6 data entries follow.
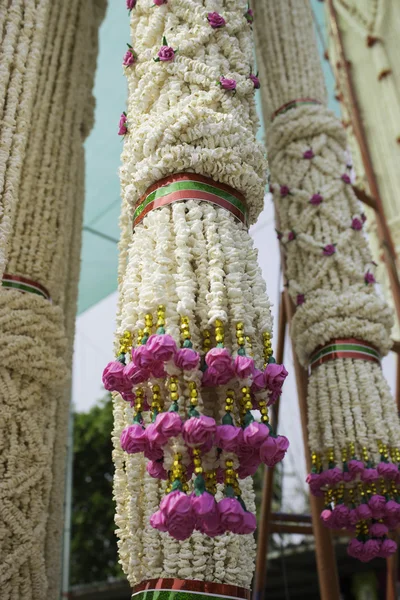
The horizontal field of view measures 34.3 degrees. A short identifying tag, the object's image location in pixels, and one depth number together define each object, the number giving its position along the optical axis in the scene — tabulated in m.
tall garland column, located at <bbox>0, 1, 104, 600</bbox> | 0.99
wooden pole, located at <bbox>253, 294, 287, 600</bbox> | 1.68
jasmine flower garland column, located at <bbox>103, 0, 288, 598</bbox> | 0.63
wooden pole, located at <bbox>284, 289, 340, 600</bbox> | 1.27
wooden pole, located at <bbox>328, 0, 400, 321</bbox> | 1.76
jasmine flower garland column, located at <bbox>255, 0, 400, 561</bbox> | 1.06
